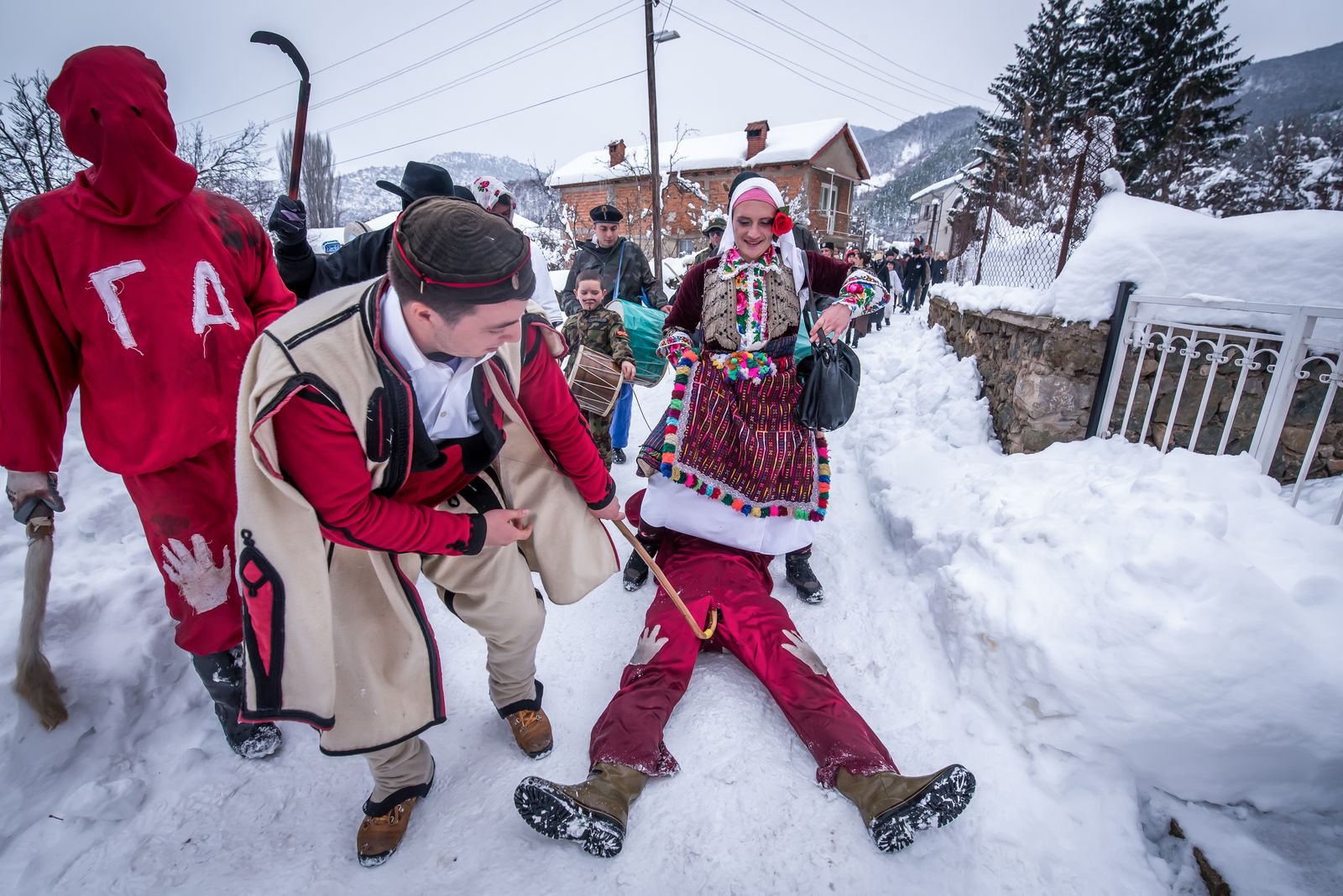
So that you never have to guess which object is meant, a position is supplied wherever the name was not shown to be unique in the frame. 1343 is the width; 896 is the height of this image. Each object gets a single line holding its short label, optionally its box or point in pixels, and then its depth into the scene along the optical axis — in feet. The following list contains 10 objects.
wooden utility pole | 34.53
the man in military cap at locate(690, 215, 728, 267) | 18.00
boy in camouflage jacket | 11.97
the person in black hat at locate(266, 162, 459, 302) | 7.79
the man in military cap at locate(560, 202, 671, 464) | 13.84
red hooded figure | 5.01
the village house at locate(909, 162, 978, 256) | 93.93
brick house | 81.41
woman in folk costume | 7.44
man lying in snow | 5.12
